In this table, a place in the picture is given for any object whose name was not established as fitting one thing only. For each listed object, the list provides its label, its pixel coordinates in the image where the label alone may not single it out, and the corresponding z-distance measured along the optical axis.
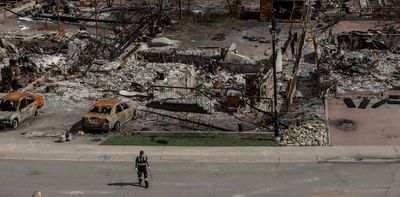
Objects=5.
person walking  24.45
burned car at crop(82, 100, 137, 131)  31.66
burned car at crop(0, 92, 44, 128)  33.03
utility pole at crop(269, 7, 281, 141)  29.27
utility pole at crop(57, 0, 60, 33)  54.98
